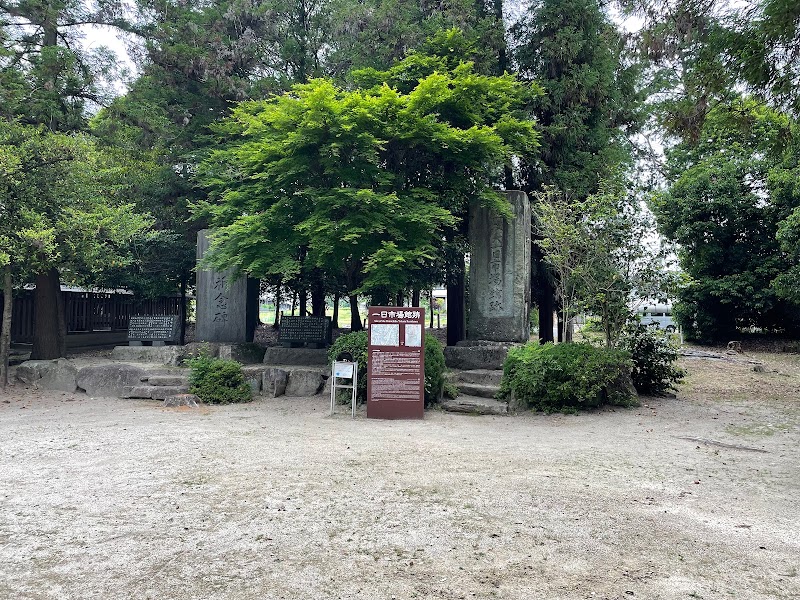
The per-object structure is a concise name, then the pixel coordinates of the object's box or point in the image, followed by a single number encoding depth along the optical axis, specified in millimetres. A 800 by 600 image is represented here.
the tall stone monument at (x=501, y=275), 11883
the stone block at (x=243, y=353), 12320
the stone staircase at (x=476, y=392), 9344
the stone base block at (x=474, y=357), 11352
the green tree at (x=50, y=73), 12602
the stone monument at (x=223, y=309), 13289
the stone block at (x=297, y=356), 12297
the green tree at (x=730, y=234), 18906
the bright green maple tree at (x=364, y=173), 10000
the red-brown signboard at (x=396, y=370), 8750
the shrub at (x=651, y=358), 10352
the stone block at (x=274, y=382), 10797
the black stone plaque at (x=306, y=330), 13055
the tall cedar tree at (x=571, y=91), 14094
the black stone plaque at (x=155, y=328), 13695
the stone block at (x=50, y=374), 11812
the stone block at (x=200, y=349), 12006
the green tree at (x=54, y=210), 10453
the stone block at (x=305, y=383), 10852
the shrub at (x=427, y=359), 9438
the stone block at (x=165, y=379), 11062
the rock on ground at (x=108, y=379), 11266
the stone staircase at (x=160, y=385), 10688
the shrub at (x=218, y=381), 10188
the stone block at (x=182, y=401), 9938
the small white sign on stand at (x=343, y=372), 8930
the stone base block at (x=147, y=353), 12609
